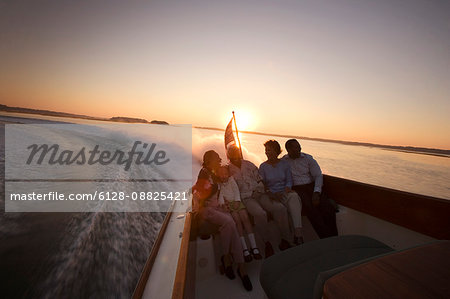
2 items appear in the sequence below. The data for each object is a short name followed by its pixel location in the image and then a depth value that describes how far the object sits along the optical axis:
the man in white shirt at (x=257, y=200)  2.74
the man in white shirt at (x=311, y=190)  2.87
